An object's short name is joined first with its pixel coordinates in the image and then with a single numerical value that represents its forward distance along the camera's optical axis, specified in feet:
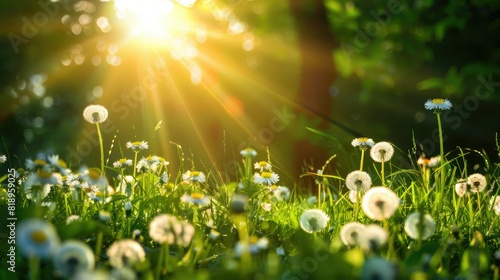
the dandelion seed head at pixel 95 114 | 8.02
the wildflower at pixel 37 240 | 3.20
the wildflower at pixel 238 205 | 4.90
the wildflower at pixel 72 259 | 3.27
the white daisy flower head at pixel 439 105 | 8.04
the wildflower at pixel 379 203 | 4.84
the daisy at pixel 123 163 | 8.58
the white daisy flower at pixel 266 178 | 7.91
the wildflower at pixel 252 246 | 4.28
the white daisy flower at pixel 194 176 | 7.72
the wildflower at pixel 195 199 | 6.11
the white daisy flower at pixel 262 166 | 8.59
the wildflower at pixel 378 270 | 3.29
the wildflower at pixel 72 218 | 7.07
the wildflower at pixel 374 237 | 3.67
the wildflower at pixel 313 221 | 6.08
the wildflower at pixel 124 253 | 4.06
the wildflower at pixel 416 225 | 5.32
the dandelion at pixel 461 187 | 7.38
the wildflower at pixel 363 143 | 8.02
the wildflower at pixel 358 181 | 7.28
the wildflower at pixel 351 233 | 5.18
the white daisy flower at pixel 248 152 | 7.81
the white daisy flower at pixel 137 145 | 8.46
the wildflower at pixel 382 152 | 7.84
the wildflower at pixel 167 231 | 4.49
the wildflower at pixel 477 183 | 7.64
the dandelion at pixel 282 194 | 9.97
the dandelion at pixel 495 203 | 7.72
